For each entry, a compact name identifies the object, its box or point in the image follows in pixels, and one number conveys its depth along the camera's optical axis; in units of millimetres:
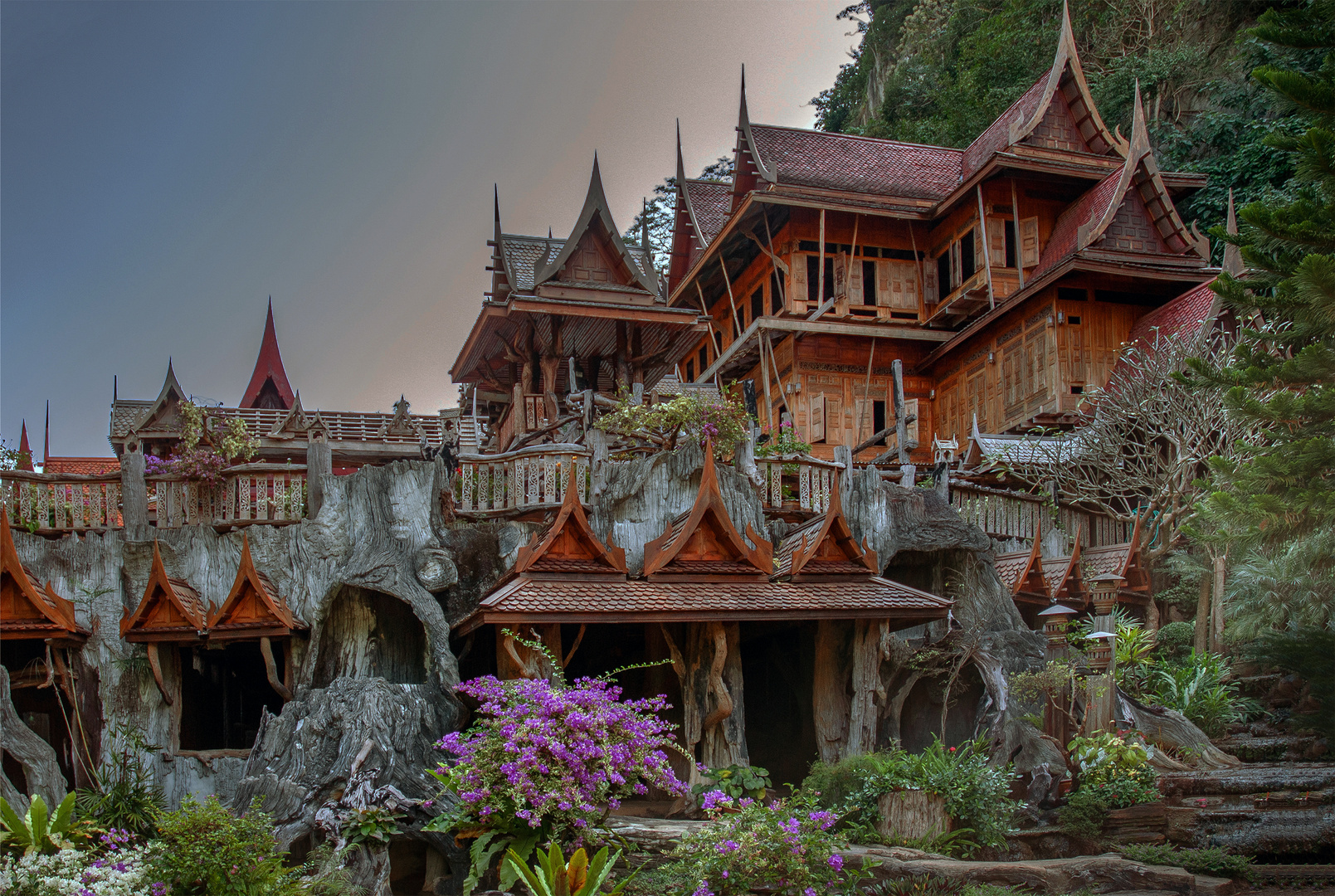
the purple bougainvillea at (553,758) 9930
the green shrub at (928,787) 11156
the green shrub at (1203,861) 10961
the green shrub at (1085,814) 11578
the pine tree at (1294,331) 9969
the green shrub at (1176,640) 16906
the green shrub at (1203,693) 14359
